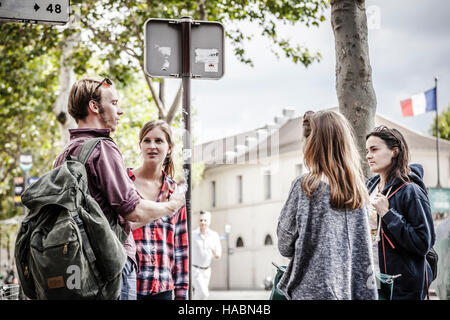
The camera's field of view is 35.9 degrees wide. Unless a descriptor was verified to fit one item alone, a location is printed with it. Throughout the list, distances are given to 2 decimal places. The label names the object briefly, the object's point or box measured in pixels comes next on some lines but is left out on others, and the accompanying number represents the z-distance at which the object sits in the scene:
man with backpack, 3.04
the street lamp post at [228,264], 59.87
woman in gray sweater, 3.35
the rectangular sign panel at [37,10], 4.62
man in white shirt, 12.89
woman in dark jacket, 4.23
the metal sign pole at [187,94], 4.82
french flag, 35.91
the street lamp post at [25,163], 19.07
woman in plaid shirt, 4.36
